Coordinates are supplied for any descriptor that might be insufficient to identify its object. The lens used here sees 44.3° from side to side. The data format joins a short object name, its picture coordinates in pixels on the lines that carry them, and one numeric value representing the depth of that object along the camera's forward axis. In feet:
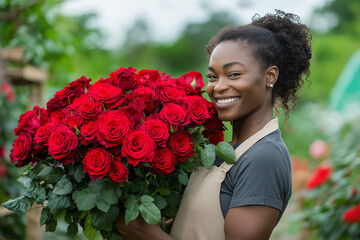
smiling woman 5.32
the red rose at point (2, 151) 13.71
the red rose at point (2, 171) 13.29
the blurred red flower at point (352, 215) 11.20
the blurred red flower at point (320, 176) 13.61
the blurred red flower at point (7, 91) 13.25
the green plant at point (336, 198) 12.12
